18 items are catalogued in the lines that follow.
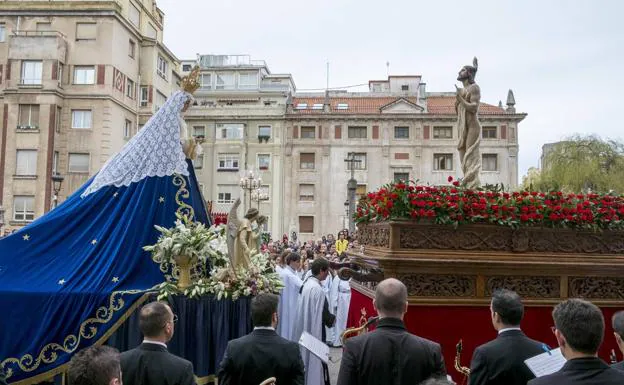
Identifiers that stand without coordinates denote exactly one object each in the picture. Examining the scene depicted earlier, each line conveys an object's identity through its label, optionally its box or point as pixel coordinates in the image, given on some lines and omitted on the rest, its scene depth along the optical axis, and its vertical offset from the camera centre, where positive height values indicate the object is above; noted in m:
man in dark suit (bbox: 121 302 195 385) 3.76 -1.03
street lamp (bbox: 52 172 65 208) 25.64 +1.75
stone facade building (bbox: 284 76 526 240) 44.75 +6.05
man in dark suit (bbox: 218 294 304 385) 4.12 -1.08
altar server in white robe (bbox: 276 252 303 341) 8.69 -1.39
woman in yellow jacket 18.72 -0.88
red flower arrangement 6.77 +0.21
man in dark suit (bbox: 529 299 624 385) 2.81 -0.68
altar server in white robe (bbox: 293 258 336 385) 7.64 -1.38
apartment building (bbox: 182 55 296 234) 45.72 +5.84
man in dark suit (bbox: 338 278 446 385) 3.61 -0.91
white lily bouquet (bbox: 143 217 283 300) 6.67 -0.62
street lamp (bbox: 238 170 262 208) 29.56 +2.02
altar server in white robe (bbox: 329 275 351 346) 12.67 -1.93
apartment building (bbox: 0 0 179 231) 33.78 +7.69
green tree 34.38 +4.10
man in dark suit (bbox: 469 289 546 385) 3.83 -0.94
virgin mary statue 6.28 -0.49
